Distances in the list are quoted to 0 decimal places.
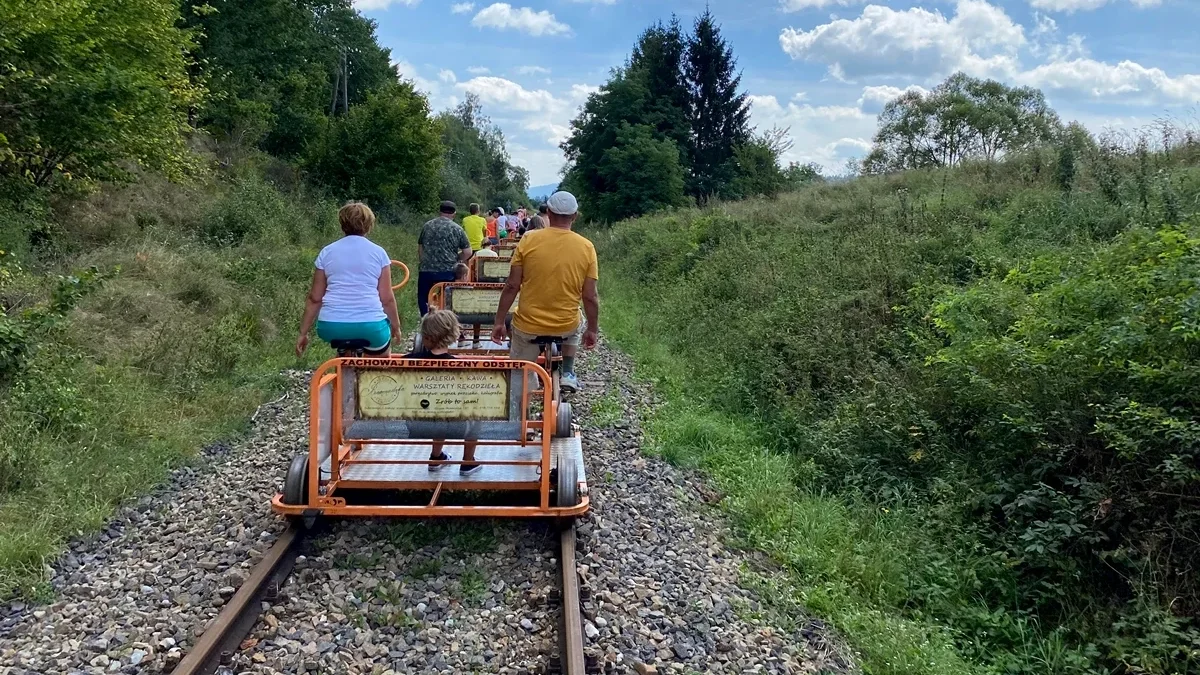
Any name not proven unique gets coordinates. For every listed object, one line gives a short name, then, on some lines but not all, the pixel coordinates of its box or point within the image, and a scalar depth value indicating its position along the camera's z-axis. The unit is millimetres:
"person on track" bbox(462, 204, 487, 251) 14609
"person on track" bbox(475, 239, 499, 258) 13414
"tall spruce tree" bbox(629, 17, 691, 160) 44469
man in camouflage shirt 10961
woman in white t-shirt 5750
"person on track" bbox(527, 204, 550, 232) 12268
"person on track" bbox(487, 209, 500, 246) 20103
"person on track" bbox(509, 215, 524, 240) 24062
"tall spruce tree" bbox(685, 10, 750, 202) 45500
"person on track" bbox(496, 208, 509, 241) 21503
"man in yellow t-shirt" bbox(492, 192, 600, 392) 6285
